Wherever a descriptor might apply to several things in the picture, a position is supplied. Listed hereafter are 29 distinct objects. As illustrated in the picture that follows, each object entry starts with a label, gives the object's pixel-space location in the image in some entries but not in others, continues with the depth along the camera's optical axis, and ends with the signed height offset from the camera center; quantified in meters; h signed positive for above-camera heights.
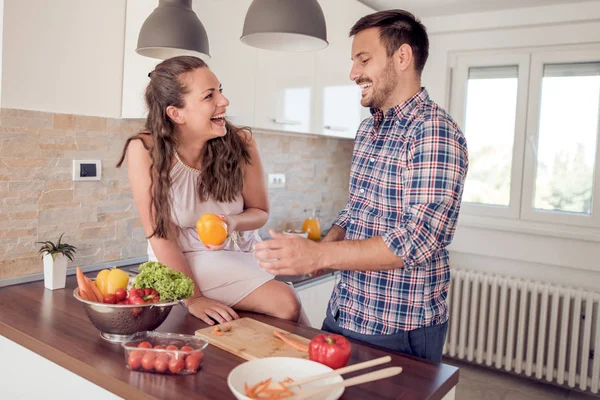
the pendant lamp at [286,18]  1.53 +0.48
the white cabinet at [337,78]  3.02 +0.63
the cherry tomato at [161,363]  1.24 -0.44
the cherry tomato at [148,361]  1.25 -0.44
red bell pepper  1.26 -0.40
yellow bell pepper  1.47 -0.31
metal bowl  1.39 -0.38
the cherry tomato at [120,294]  1.43 -0.33
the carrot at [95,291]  1.46 -0.33
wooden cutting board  1.39 -0.45
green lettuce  1.43 -0.29
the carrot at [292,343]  1.42 -0.44
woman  1.76 -0.05
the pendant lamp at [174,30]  1.79 +0.50
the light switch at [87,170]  2.18 +0.00
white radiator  3.33 -0.89
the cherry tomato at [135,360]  1.26 -0.44
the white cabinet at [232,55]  2.24 +0.55
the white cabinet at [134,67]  2.22 +0.45
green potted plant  2.01 -0.36
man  1.37 -0.05
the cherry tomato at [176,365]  1.24 -0.44
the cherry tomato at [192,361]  1.25 -0.44
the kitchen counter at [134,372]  1.20 -0.47
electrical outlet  3.27 +0.00
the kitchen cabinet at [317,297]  2.79 -0.62
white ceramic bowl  1.14 -0.43
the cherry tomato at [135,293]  1.42 -0.32
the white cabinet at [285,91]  2.56 +0.47
